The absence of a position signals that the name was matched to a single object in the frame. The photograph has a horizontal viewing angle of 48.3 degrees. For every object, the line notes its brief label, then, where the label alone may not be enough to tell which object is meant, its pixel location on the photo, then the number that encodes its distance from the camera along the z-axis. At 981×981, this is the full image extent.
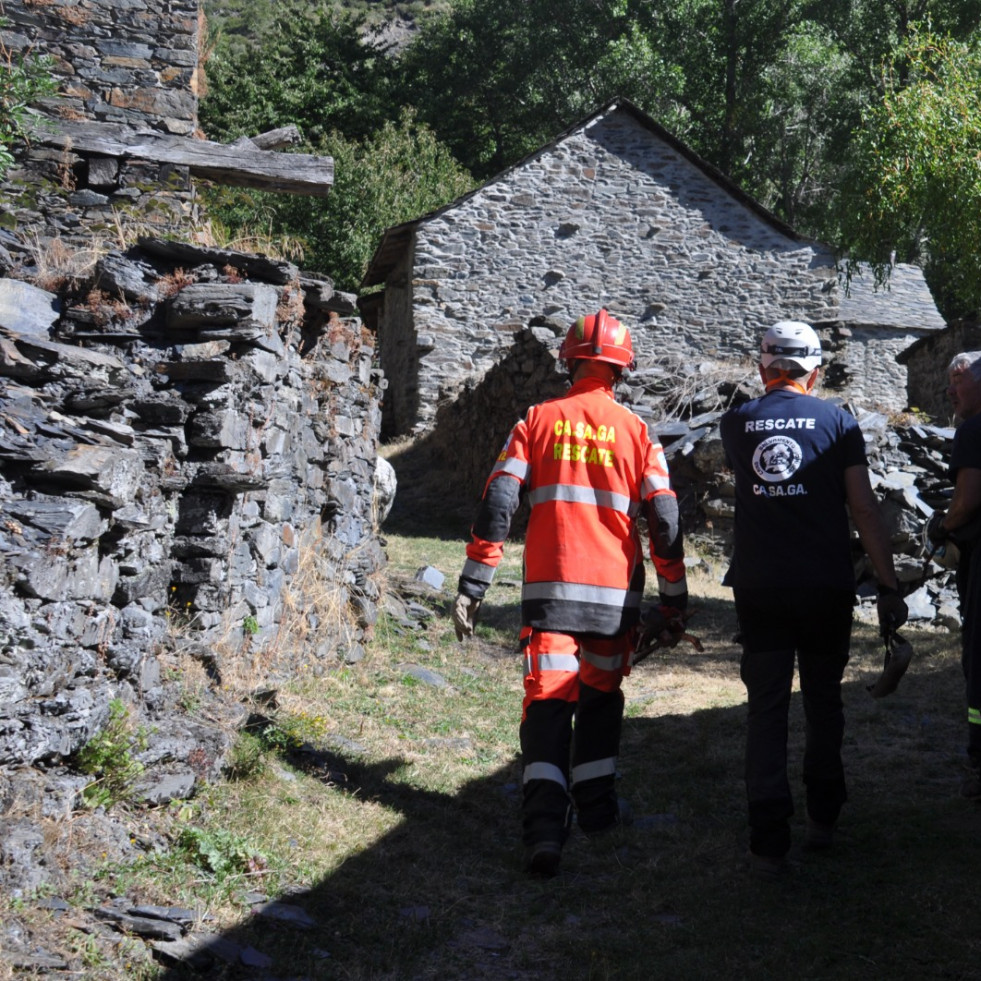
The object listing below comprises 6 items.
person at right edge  4.29
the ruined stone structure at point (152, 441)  3.76
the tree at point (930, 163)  11.23
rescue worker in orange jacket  4.13
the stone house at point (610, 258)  19.17
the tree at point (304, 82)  27.80
